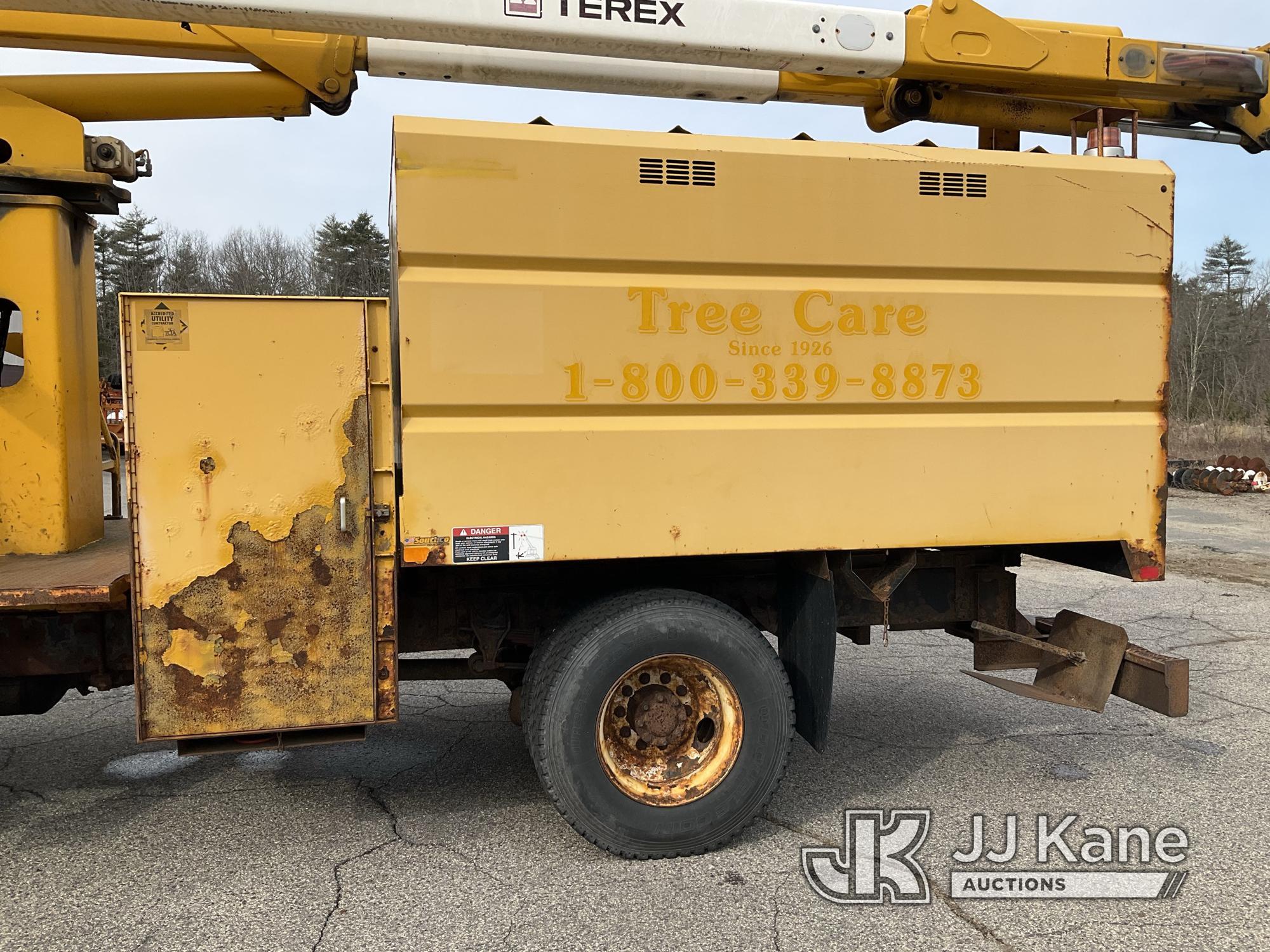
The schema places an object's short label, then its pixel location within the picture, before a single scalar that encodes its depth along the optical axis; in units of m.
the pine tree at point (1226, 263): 56.08
